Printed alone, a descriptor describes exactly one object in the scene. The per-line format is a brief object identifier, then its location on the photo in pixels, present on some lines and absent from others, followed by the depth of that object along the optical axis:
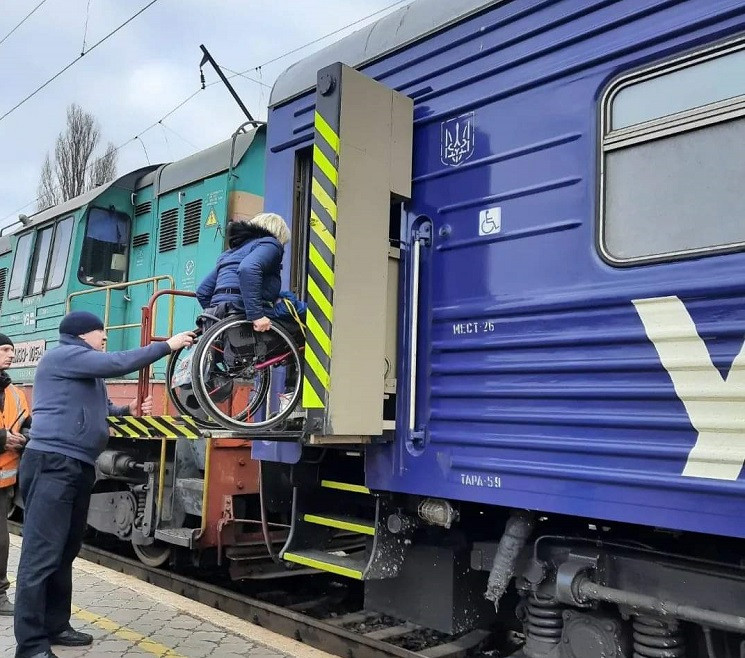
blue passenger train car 2.60
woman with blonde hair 3.94
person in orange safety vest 4.82
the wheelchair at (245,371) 4.00
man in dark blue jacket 3.70
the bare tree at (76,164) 29.16
